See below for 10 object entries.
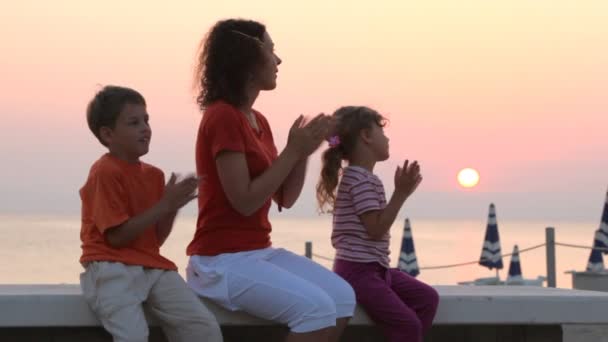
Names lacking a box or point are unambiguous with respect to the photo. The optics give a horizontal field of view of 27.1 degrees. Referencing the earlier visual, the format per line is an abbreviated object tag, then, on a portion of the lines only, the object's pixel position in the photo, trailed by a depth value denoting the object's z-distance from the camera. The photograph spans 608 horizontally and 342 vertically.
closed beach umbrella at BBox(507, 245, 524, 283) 17.45
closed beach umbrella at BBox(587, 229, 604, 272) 15.85
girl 4.61
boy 4.16
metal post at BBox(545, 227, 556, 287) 12.30
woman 4.23
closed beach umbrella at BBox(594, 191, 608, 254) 15.30
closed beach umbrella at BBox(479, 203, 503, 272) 16.88
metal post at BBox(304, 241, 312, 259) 14.19
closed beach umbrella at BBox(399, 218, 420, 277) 16.59
